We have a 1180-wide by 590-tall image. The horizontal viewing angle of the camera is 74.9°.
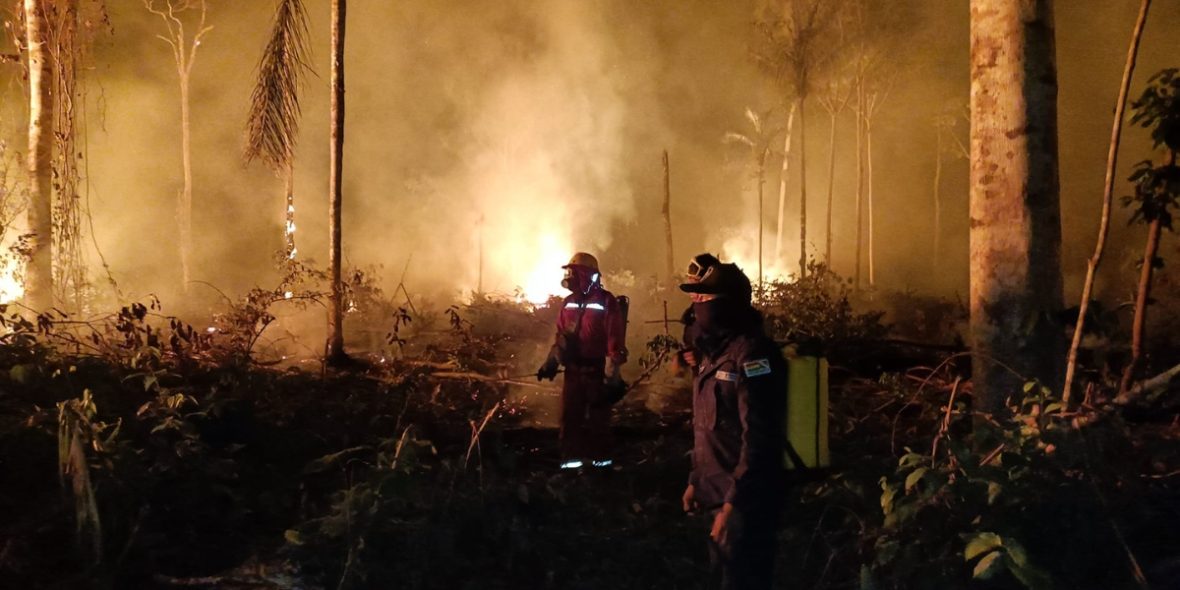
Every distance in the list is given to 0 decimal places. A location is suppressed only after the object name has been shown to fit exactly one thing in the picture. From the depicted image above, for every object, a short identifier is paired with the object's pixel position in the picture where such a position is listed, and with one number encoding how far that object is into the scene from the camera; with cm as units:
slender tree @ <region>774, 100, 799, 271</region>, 4375
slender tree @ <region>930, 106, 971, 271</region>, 4331
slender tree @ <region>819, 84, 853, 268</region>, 3706
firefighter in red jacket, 622
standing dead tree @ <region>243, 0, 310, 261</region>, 955
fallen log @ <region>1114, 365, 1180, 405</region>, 461
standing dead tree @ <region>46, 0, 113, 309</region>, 1179
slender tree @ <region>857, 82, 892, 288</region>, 3850
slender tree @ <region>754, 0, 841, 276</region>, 3145
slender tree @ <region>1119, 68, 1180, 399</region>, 514
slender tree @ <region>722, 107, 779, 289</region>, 4206
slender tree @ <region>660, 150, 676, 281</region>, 3150
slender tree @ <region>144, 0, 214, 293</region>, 2975
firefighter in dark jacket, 341
